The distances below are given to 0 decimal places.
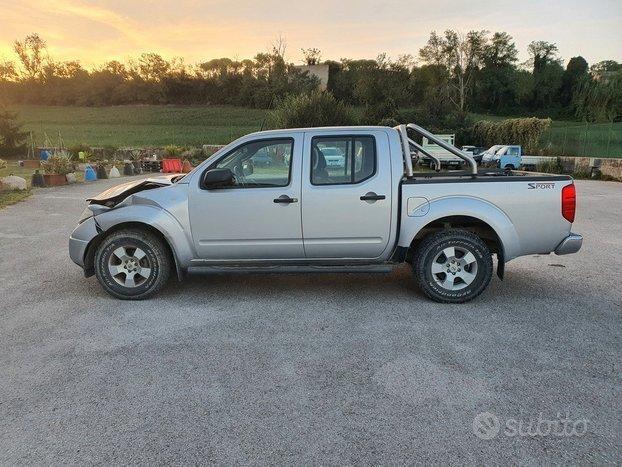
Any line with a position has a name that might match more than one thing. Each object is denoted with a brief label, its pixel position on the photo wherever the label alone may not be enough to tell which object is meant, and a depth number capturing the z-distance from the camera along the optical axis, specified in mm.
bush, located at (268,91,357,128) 31922
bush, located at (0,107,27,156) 30328
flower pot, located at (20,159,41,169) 25852
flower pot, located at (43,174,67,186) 16672
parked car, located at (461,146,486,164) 29091
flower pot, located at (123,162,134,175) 22953
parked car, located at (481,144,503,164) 26584
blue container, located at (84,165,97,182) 19062
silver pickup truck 4754
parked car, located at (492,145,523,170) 24359
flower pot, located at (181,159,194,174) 25530
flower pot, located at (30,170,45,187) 16266
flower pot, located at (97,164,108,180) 20722
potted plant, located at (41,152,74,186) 16805
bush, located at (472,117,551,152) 28266
